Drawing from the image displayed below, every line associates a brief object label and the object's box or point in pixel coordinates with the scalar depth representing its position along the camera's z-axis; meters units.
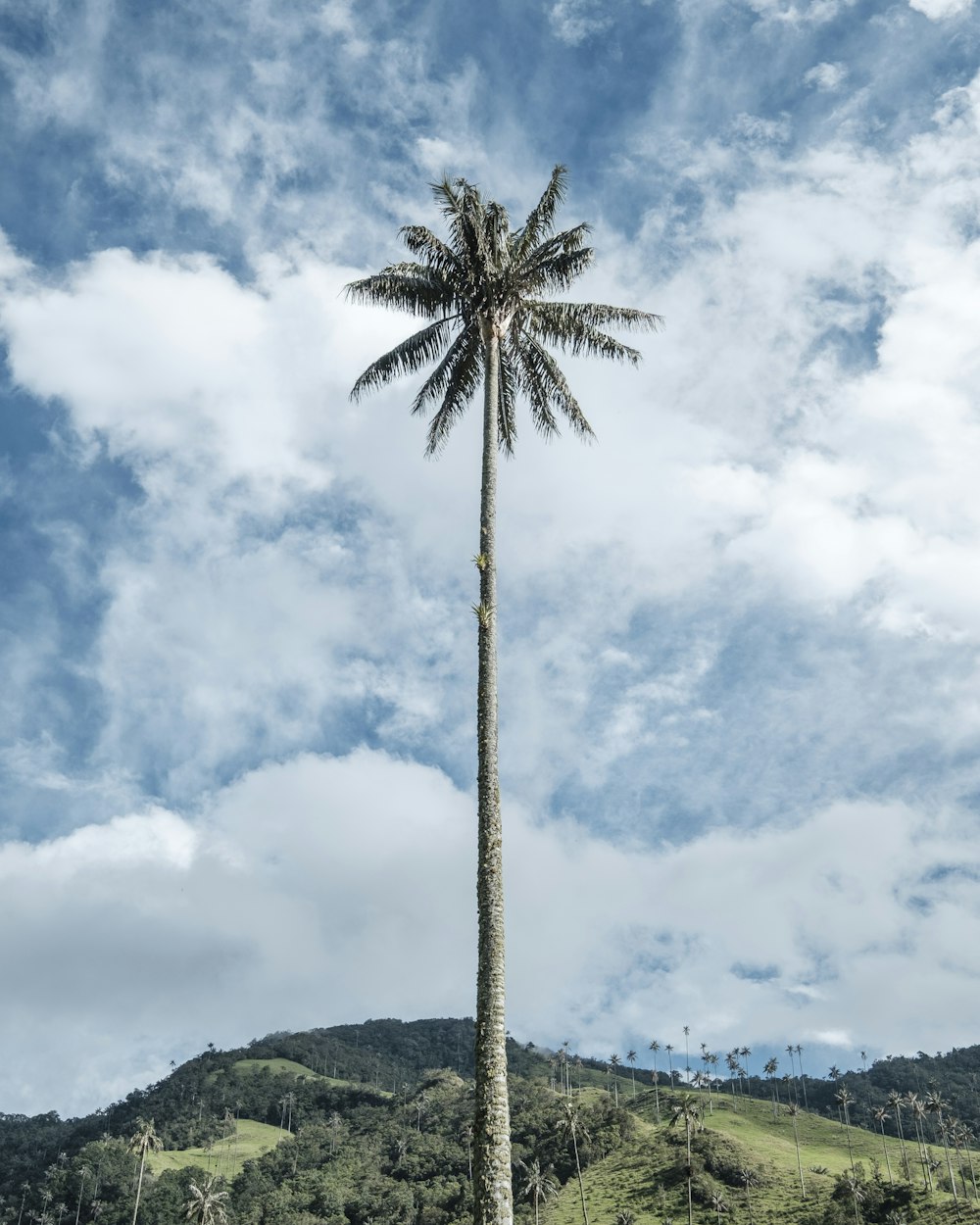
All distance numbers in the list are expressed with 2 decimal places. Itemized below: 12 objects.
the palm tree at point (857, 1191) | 105.25
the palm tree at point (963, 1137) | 153.01
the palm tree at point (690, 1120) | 109.20
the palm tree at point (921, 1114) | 142.80
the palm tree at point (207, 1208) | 118.69
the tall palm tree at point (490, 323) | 21.58
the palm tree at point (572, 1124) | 133.50
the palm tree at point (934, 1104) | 150.12
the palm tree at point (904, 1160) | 121.88
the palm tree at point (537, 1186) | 115.31
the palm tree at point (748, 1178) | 122.56
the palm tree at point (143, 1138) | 119.41
